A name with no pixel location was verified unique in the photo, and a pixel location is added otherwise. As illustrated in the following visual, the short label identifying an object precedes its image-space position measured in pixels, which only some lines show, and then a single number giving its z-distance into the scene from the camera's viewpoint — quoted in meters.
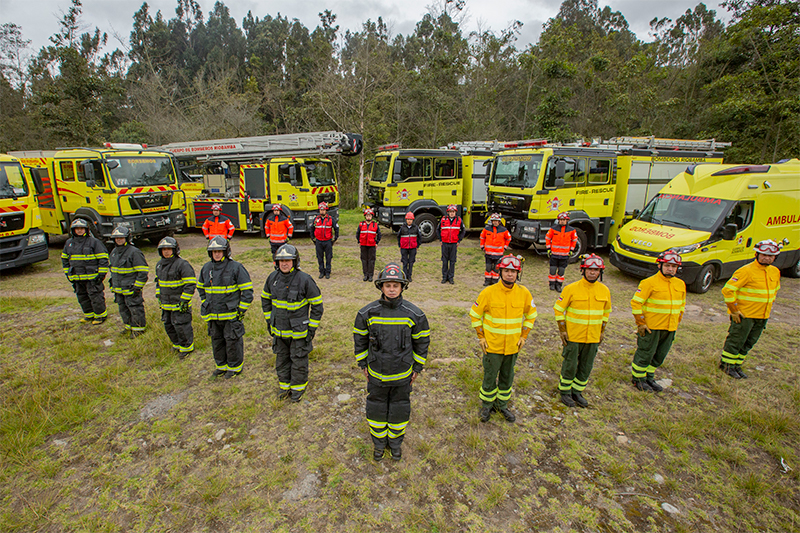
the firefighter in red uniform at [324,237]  8.28
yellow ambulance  7.35
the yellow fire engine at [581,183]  9.32
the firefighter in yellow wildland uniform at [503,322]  3.45
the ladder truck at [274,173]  12.00
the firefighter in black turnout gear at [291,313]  3.80
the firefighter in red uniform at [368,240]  8.16
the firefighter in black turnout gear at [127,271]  5.34
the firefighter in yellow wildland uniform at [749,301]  4.38
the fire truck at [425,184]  11.52
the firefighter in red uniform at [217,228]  9.11
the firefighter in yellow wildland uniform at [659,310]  4.03
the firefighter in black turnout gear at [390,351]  3.07
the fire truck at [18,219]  8.30
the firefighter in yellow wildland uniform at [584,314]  3.73
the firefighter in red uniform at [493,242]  7.84
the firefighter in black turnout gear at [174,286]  4.75
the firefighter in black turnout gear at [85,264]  5.73
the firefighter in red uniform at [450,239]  7.89
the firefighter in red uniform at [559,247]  7.47
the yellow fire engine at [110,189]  10.22
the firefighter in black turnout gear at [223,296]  4.19
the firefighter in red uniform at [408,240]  8.06
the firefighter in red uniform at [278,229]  8.88
